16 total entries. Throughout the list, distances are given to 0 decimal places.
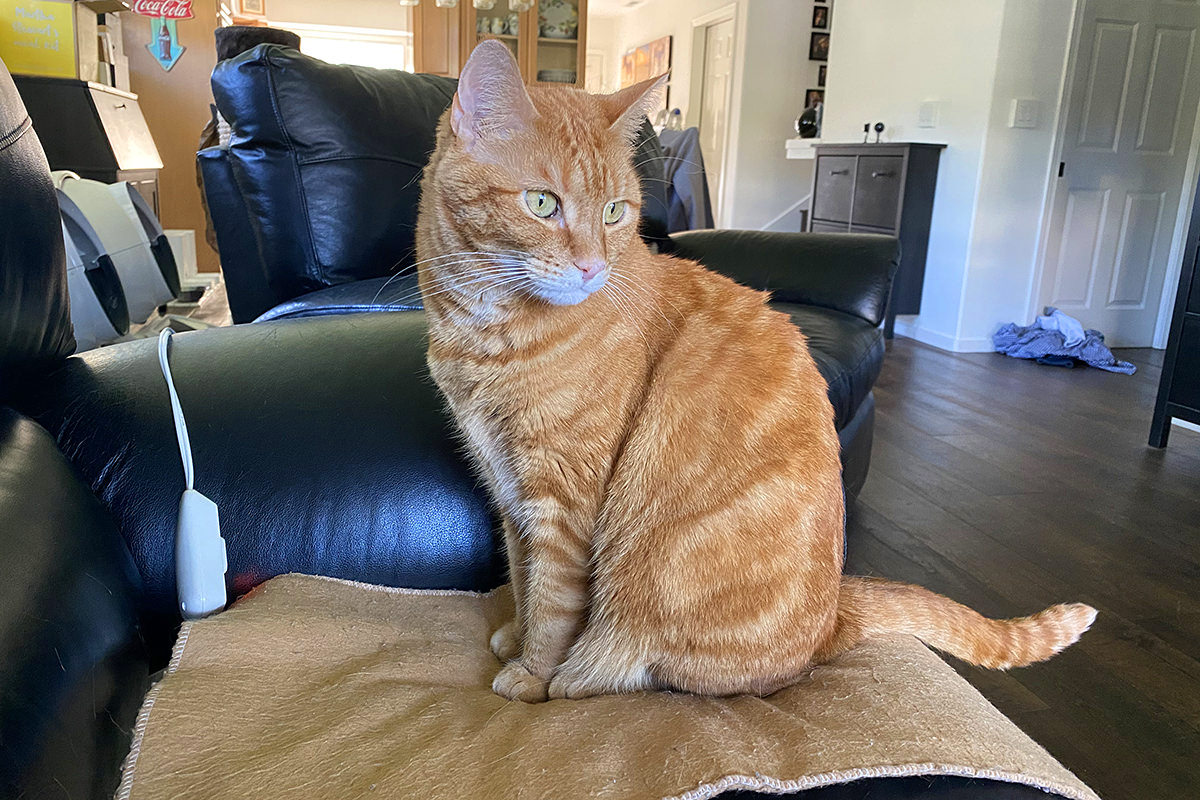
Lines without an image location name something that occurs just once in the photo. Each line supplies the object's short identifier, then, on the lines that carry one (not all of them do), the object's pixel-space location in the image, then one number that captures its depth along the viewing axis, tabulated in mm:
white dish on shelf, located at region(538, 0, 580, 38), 5555
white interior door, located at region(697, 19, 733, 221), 7602
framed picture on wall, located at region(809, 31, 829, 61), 7262
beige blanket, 698
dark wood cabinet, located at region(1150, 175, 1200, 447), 2781
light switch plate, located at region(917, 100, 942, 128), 4676
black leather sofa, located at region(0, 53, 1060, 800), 682
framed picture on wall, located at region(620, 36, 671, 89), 8922
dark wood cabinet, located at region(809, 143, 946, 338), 4605
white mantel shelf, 5981
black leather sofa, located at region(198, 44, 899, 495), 1538
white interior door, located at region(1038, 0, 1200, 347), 4355
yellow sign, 2922
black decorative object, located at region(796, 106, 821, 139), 6266
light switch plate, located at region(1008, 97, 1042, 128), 4273
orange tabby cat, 938
